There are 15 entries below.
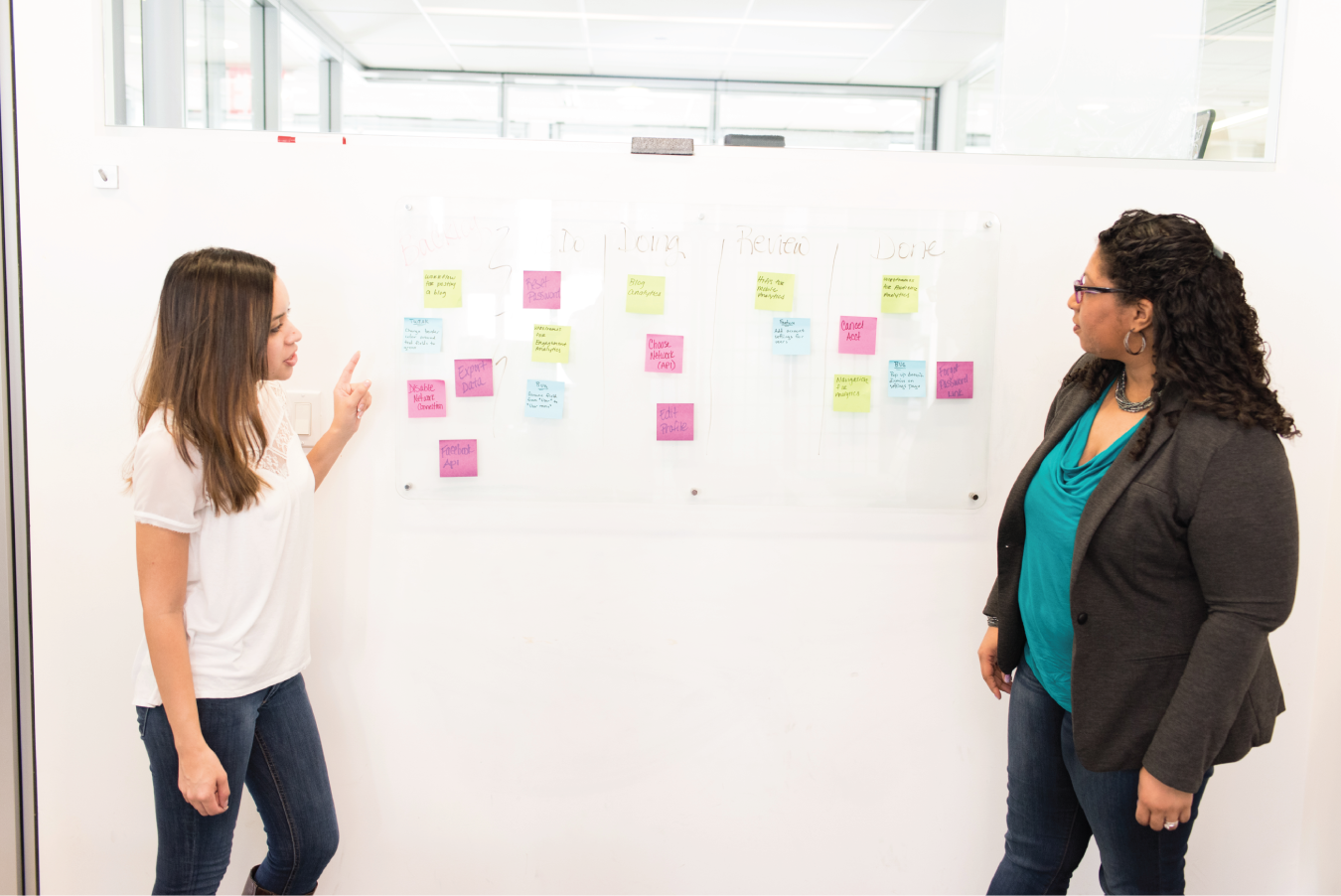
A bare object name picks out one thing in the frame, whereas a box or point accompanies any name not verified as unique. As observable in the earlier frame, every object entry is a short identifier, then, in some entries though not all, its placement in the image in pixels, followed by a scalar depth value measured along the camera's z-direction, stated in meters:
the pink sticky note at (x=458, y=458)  1.61
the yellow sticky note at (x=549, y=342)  1.59
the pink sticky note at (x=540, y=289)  1.58
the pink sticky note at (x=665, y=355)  1.60
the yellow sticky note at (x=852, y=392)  1.62
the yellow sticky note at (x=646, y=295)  1.59
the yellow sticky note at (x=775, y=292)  1.59
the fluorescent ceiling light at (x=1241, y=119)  1.61
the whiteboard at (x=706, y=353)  1.58
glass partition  1.61
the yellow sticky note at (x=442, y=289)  1.57
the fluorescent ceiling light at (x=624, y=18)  2.15
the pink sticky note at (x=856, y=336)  1.61
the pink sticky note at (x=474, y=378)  1.59
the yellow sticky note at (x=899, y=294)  1.60
